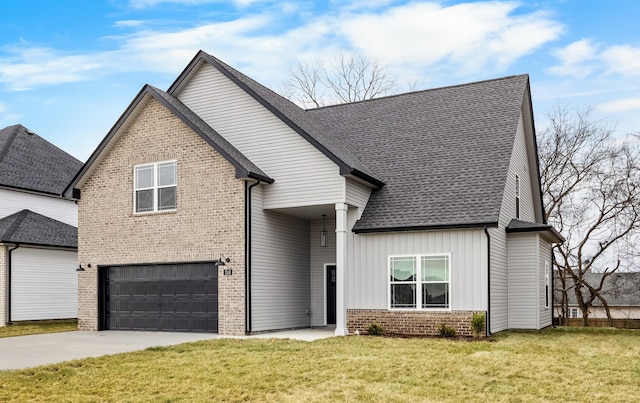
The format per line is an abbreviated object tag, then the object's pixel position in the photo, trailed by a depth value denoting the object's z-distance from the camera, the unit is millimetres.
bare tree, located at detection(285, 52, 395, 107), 41094
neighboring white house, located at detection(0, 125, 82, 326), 25031
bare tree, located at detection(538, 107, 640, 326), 30094
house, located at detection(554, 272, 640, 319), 55875
